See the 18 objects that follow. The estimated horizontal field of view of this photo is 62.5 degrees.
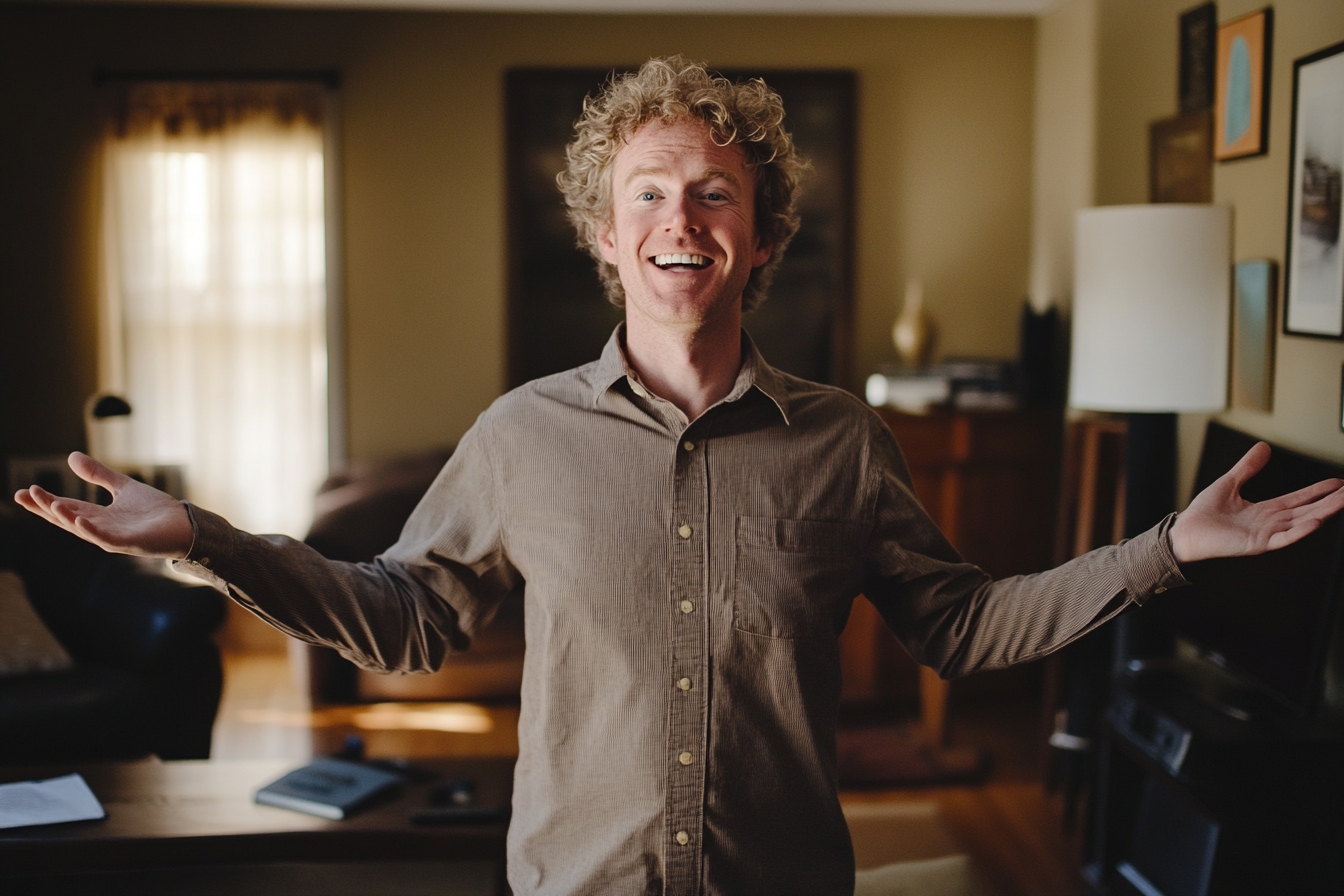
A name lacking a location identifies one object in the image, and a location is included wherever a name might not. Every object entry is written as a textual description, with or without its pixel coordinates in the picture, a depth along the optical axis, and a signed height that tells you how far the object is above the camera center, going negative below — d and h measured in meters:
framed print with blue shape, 2.70 +0.65
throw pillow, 3.00 -0.83
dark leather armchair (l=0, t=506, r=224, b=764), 2.86 -0.91
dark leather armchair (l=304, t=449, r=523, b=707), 3.90 -1.14
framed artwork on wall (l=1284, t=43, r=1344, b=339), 2.32 +0.31
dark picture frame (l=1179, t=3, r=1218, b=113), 3.05 +0.81
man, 1.24 -0.26
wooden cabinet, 4.01 -0.53
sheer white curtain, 4.55 +0.22
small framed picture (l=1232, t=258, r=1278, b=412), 2.65 +0.03
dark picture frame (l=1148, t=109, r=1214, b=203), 3.08 +0.54
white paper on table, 2.09 -0.90
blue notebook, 2.18 -0.91
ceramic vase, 4.47 +0.05
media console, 2.12 -0.80
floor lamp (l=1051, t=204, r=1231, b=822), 2.62 +0.08
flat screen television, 2.10 -0.53
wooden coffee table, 2.03 -0.94
